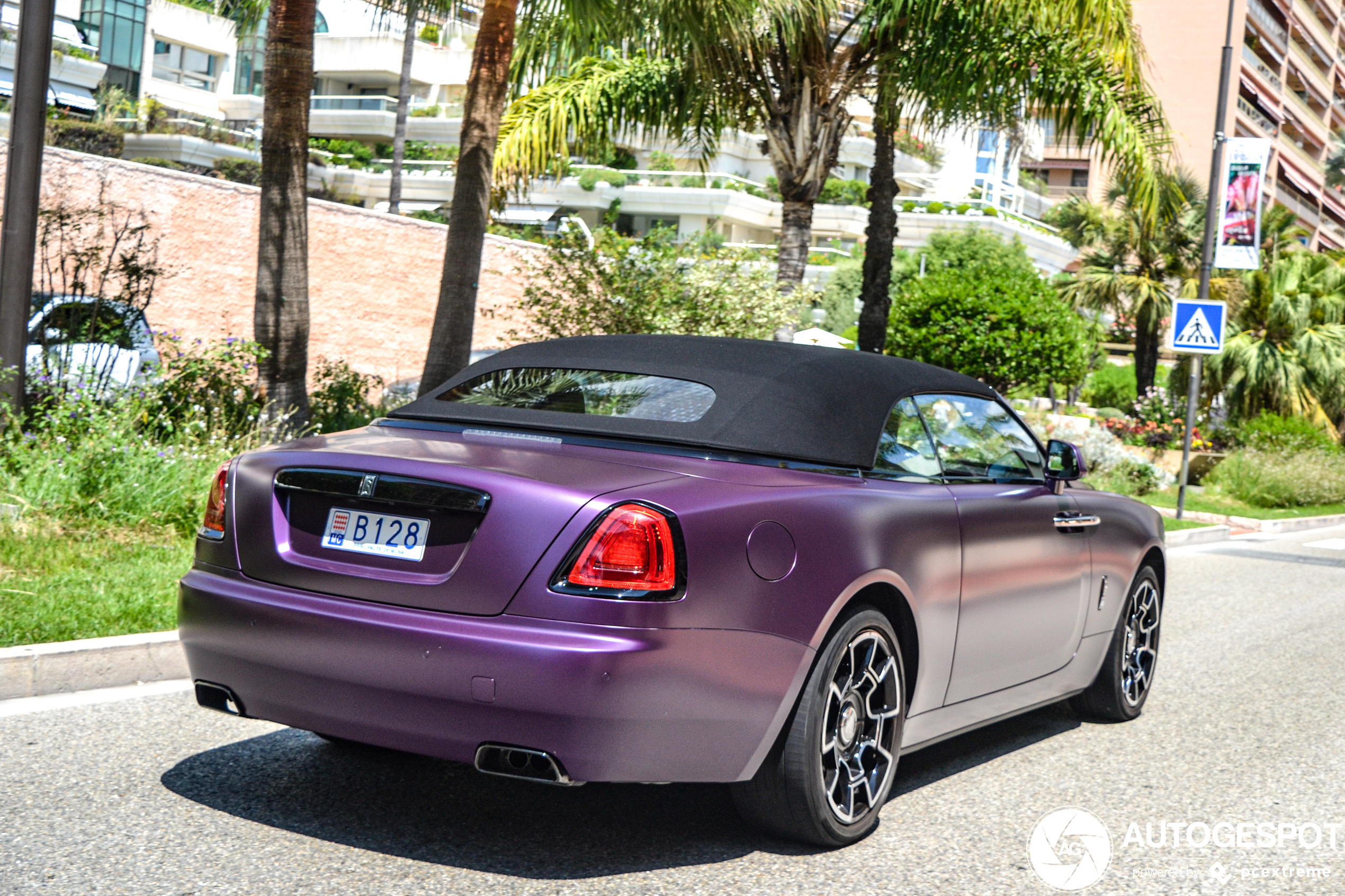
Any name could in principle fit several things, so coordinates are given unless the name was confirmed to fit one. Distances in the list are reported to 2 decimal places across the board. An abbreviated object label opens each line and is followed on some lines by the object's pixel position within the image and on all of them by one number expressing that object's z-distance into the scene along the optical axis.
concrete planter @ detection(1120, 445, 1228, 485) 27.00
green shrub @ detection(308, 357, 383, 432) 12.25
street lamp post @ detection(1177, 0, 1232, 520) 19.36
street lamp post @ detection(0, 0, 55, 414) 8.19
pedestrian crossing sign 18.36
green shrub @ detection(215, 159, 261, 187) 37.16
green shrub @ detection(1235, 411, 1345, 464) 27.53
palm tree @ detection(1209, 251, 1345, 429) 30.09
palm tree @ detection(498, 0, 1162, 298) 14.74
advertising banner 20.78
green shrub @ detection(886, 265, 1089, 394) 29.30
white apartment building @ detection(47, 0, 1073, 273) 61.06
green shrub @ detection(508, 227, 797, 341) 14.44
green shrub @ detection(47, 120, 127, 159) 33.47
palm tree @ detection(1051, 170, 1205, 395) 38.75
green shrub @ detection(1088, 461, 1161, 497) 20.59
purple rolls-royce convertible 3.55
